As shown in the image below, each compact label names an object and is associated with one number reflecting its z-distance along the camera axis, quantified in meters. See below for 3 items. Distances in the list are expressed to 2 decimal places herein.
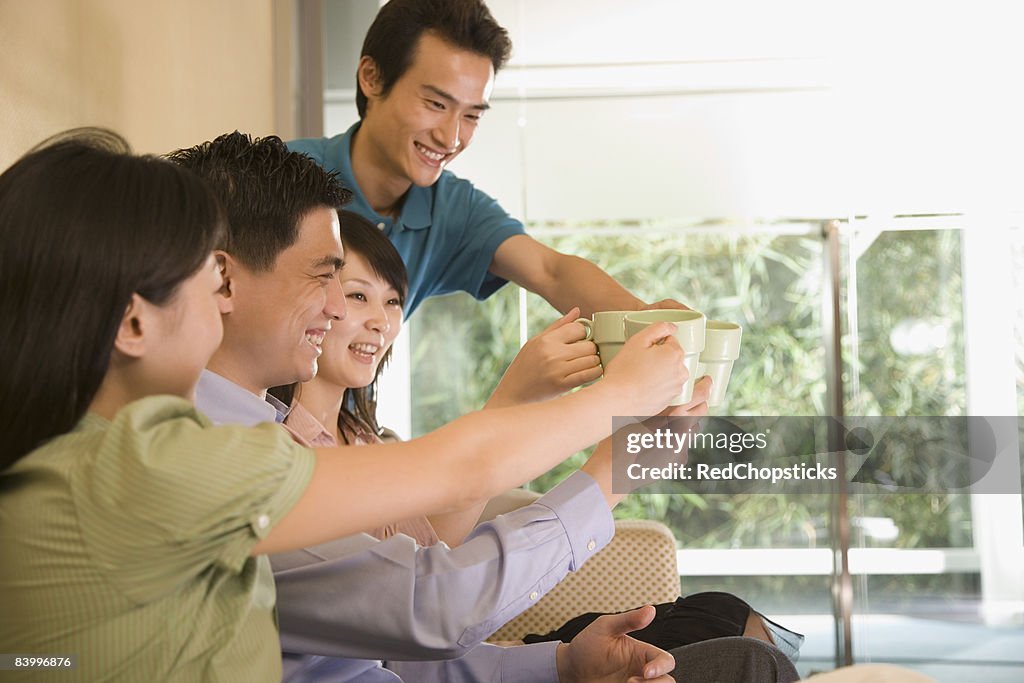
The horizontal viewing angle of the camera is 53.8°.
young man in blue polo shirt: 1.86
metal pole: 2.79
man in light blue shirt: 0.98
